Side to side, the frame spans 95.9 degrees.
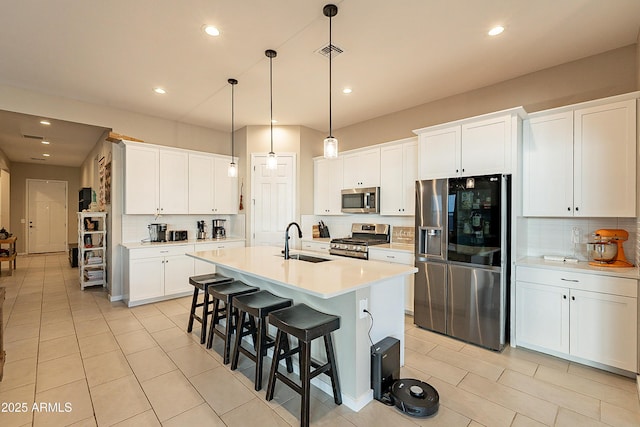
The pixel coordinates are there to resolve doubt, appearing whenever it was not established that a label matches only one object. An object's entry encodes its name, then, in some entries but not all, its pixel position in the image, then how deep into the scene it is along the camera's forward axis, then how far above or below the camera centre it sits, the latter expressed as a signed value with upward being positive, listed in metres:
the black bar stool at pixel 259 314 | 2.30 -0.83
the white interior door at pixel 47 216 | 8.88 -0.09
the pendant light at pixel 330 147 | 2.54 +0.58
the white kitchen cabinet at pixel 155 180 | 4.39 +0.53
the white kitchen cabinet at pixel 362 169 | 4.45 +0.71
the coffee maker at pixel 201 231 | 5.30 -0.34
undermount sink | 3.03 -0.49
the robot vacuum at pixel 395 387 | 1.97 -1.30
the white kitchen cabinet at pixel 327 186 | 5.05 +0.49
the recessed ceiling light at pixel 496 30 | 2.46 +1.59
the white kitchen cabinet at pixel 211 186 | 5.05 +0.49
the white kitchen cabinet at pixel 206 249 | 4.79 -0.59
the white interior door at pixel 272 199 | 5.18 +0.25
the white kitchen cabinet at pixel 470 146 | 2.95 +0.74
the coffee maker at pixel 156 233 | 4.75 -0.33
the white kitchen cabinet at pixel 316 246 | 4.77 -0.57
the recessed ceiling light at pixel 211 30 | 2.51 +1.62
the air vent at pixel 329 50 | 2.78 +1.61
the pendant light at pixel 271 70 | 2.89 +1.61
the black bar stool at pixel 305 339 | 1.86 -0.88
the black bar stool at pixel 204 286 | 3.10 -0.81
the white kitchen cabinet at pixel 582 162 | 2.58 +0.49
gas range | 4.17 -0.43
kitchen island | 1.99 -0.69
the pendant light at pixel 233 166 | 3.54 +0.61
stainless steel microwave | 4.41 +0.21
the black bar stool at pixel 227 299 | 2.72 -0.85
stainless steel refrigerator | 2.88 -0.48
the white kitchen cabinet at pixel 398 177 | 4.03 +0.51
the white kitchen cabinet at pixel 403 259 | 3.67 -0.61
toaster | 4.96 -0.38
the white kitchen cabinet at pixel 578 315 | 2.40 -0.93
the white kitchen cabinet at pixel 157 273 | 4.18 -0.92
